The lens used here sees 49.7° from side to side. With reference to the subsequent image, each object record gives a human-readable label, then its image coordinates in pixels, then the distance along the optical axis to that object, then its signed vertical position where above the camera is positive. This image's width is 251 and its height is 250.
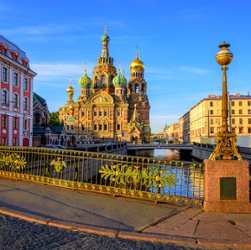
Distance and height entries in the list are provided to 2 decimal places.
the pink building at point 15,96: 27.82 +3.93
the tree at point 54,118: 88.38 +4.67
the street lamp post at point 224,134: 6.57 -0.03
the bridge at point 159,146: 57.49 -2.92
